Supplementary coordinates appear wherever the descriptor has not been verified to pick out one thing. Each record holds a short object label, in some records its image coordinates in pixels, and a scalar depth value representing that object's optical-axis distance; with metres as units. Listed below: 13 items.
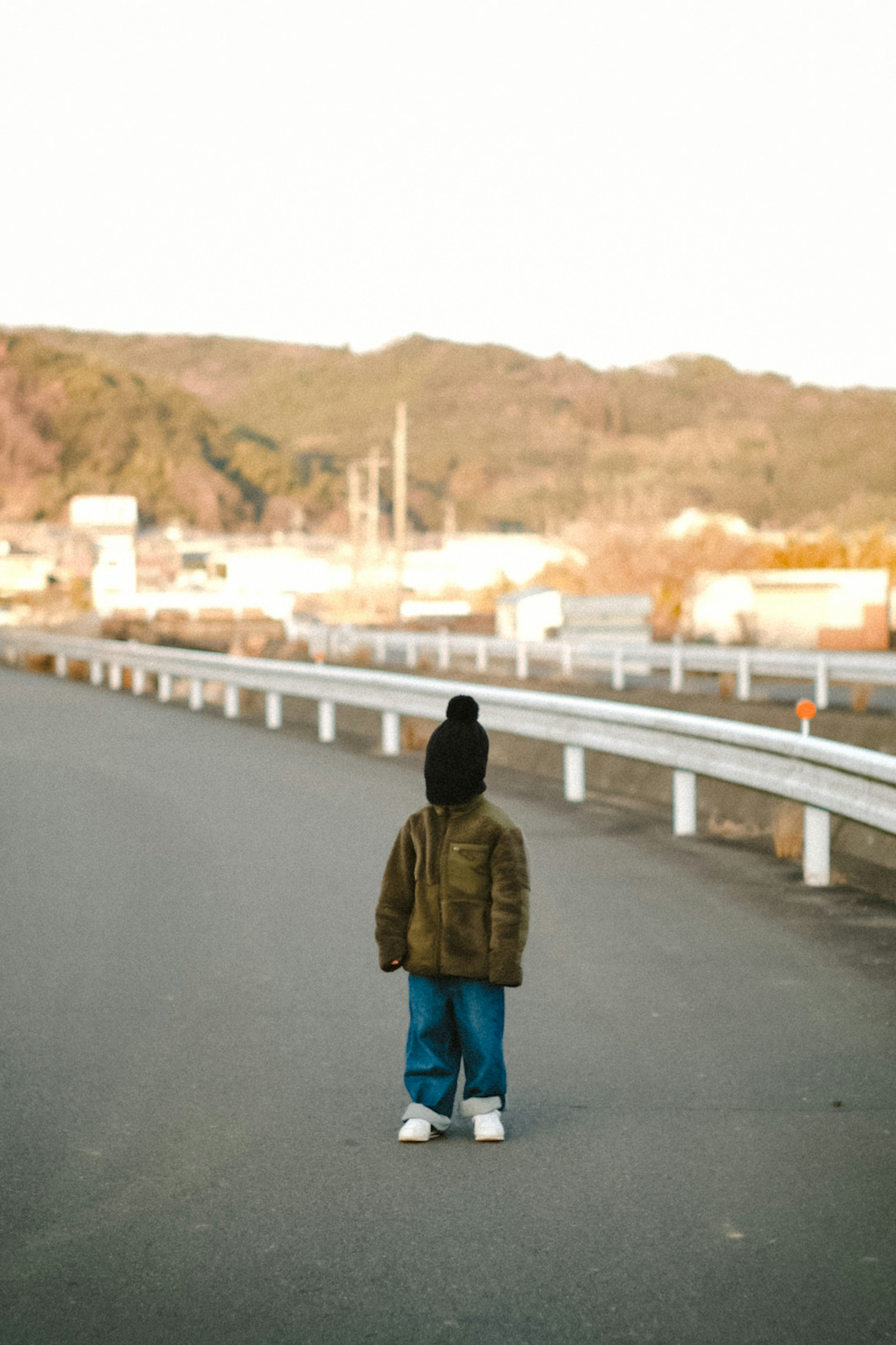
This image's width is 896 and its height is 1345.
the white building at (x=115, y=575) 112.94
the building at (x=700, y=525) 71.19
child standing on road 5.24
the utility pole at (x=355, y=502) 85.38
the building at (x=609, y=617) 43.19
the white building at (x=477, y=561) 137.38
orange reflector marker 10.90
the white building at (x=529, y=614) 48.25
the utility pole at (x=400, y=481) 57.62
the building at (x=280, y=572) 134.88
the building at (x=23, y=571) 155.62
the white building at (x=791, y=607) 46.03
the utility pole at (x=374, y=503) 78.94
